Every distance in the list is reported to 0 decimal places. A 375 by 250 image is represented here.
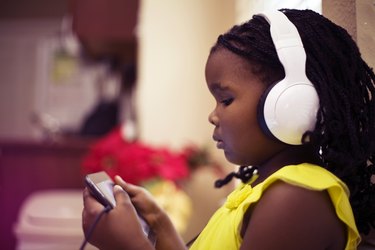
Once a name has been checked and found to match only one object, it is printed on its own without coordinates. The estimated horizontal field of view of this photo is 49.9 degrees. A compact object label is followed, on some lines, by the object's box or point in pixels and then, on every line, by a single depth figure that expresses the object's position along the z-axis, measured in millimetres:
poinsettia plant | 1097
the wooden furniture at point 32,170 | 1753
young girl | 417
